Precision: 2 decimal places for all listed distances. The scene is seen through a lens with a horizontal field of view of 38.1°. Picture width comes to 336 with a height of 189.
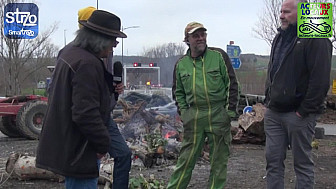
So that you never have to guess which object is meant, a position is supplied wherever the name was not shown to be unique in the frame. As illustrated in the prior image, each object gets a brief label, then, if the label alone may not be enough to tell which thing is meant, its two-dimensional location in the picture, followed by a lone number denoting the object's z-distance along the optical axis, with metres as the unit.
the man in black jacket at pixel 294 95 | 4.04
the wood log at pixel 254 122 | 9.54
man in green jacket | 4.76
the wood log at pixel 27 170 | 6.07
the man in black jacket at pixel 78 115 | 3.09
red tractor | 11.34
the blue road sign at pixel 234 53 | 14.16
